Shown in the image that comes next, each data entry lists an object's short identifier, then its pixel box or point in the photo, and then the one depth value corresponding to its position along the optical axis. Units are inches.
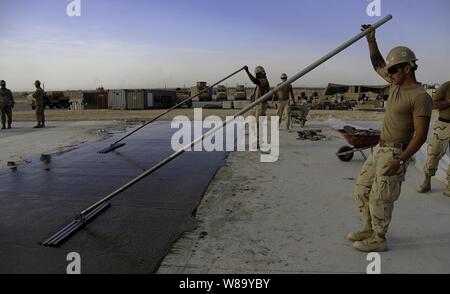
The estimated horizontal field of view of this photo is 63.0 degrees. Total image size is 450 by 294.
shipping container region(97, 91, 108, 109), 1355.8
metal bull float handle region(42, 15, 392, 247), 141.6
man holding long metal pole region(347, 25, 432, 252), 116.6
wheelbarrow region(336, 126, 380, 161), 261.4
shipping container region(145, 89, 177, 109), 1295.5
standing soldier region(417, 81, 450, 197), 192.1
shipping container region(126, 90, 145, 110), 1262.3
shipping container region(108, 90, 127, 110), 1280.8
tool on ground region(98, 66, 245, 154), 279.8
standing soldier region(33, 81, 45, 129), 528.7
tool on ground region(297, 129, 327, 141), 402.6
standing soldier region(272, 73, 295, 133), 446.3
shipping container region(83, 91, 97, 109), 1359.5
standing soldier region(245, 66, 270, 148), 344.5
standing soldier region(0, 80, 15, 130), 510.6
